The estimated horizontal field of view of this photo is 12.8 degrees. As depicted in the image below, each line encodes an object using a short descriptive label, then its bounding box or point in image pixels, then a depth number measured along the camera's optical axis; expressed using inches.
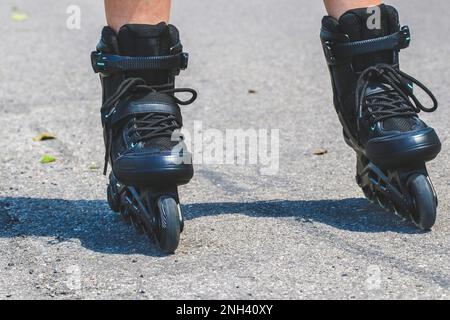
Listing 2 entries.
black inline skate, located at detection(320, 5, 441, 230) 230.7
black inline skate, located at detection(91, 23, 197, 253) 225.5
